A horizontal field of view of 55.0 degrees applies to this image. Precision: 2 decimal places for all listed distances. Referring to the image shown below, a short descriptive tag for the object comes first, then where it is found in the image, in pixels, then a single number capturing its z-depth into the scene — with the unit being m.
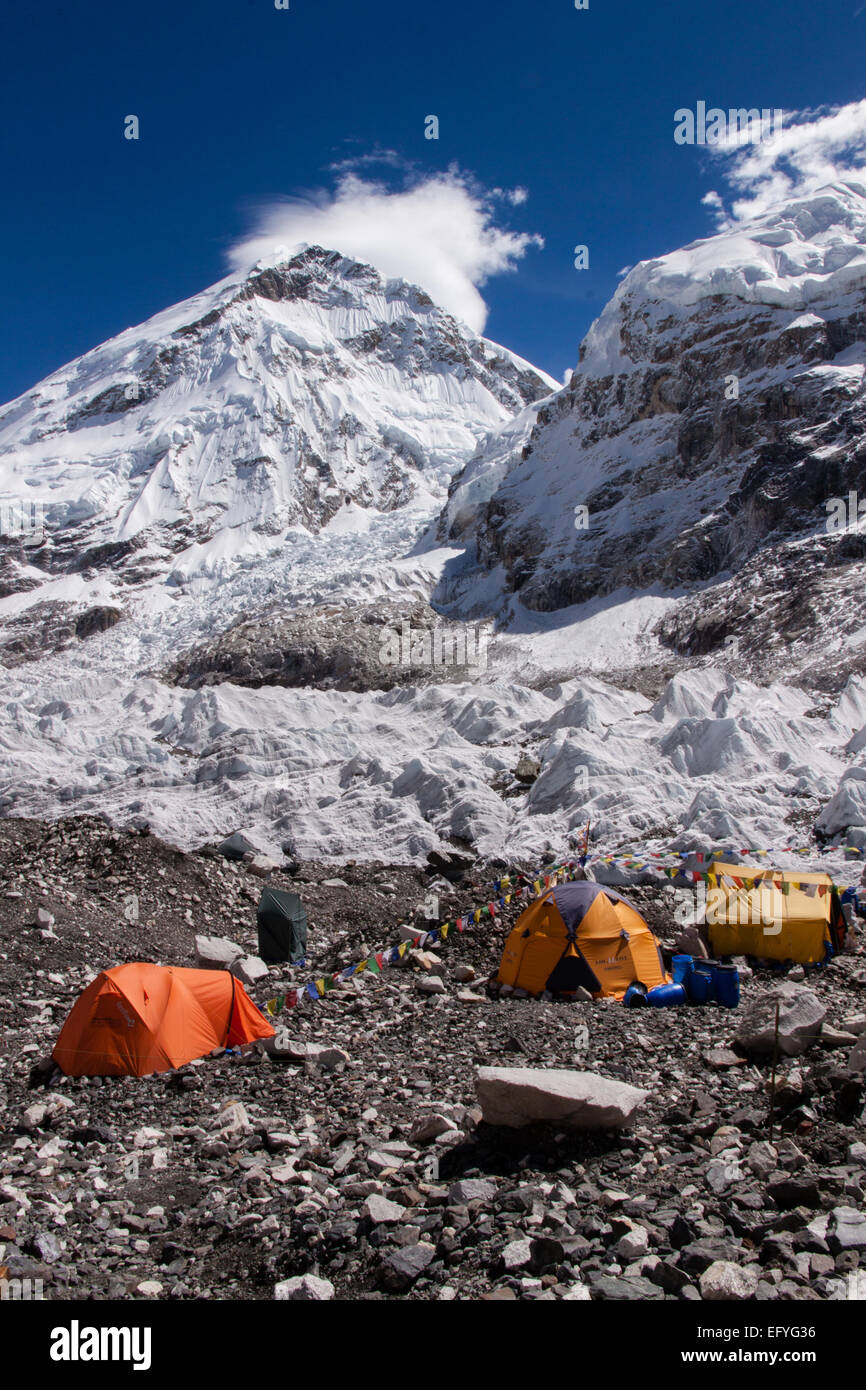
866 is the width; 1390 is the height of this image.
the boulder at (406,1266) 4.40
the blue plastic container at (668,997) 9.77
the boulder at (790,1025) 7.05
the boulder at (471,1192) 5.17
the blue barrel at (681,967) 10.18
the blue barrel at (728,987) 9.48
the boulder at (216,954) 11.91
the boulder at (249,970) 11.76
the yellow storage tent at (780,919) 11.23
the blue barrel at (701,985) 9.66
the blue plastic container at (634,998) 9.92
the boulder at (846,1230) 4.20
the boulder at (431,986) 11.10
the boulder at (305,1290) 4.42
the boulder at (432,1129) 6.28
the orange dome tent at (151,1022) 8.48
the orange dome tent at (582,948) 10.46
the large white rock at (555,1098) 5.71
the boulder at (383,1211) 5.00
